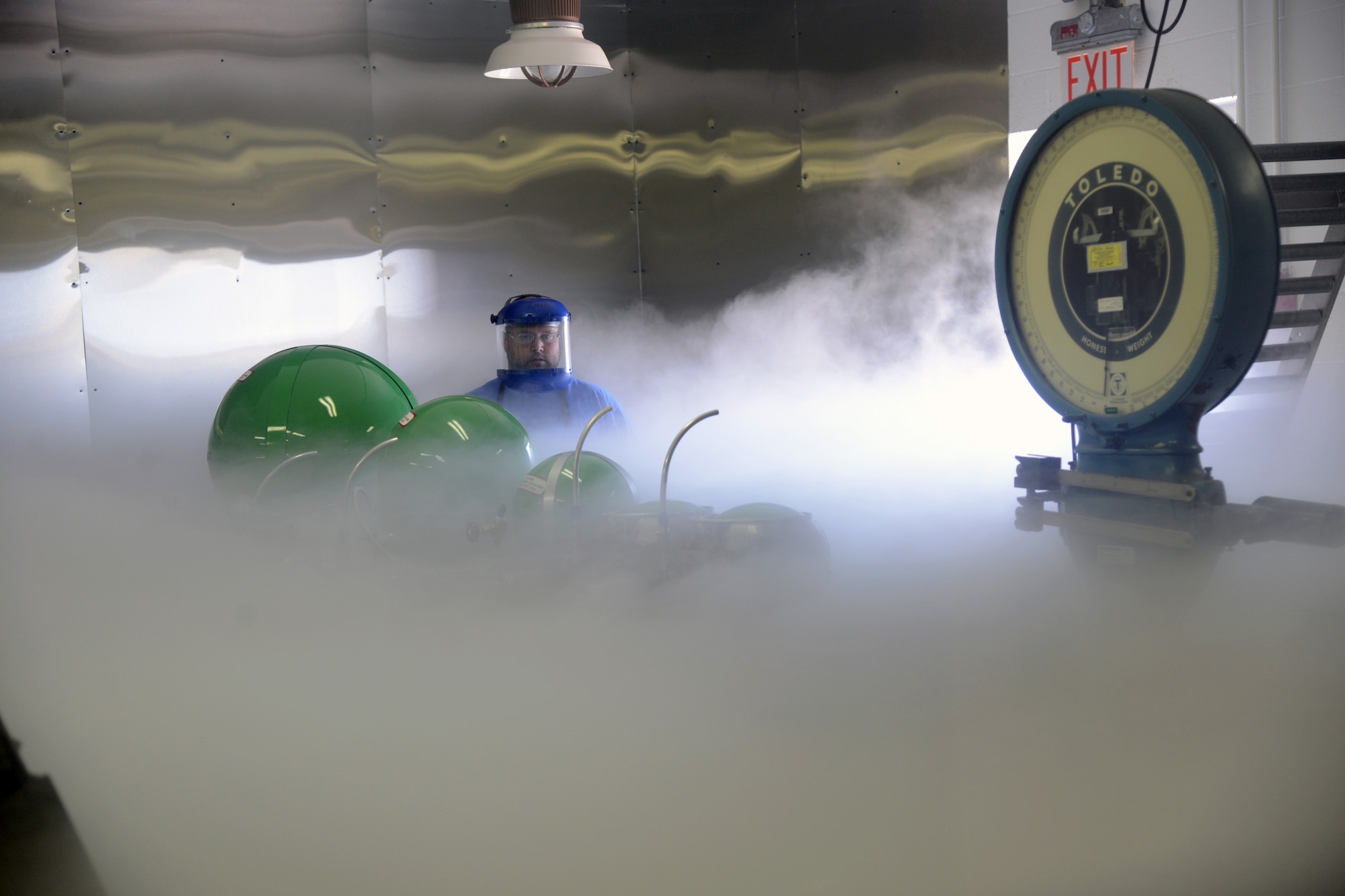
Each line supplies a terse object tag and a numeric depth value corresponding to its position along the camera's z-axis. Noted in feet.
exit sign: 17.15
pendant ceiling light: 11.76
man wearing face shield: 13.64
